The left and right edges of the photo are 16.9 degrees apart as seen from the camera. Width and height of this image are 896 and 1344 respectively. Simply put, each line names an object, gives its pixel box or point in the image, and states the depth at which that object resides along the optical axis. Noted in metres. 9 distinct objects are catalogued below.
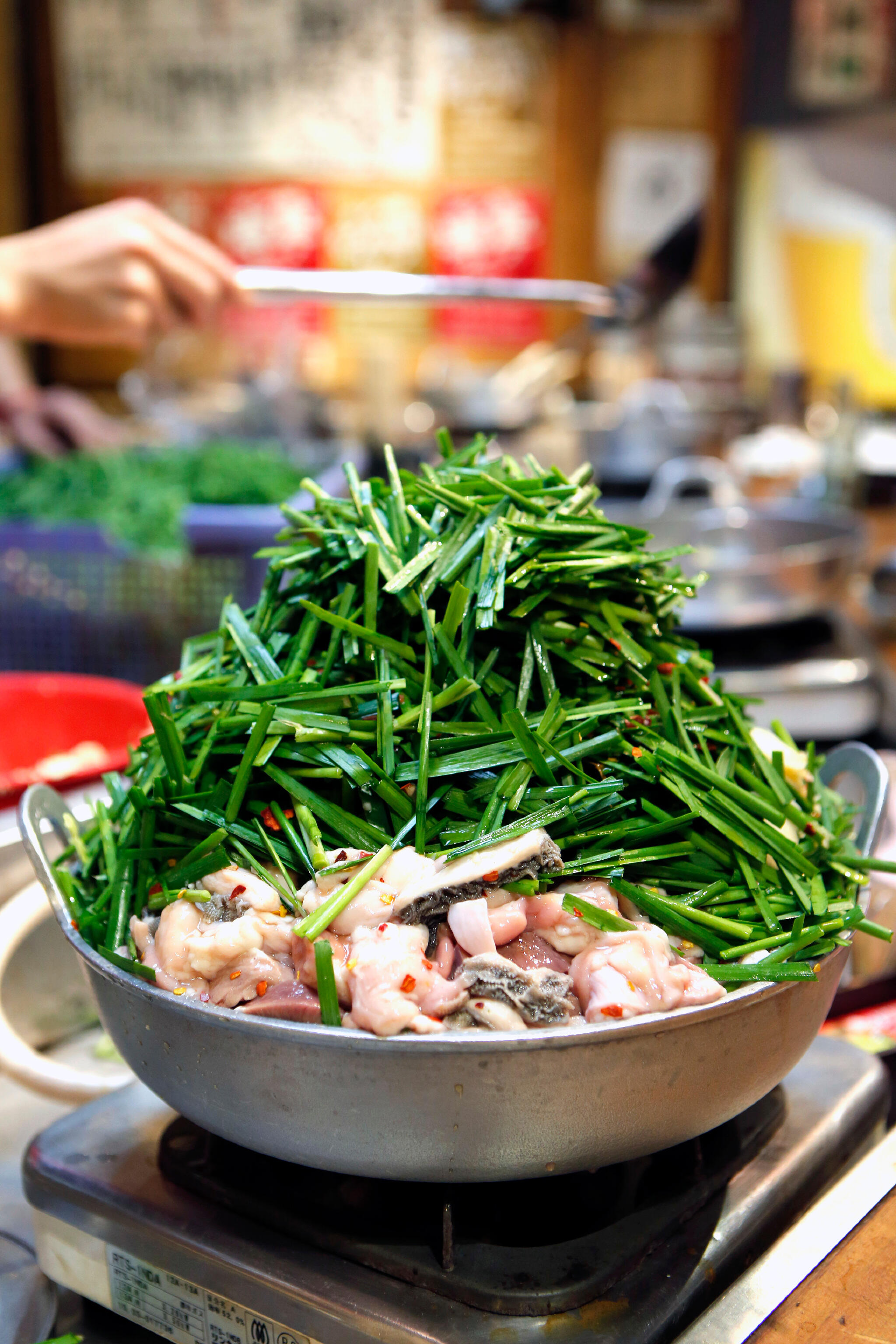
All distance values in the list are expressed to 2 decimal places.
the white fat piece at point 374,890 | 1.07
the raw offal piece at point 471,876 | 1.06
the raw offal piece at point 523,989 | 1.01
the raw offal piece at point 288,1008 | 1.00
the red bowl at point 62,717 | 1.51
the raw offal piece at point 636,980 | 1.00
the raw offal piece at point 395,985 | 0.96
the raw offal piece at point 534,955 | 1.09
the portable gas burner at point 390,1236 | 1.08
